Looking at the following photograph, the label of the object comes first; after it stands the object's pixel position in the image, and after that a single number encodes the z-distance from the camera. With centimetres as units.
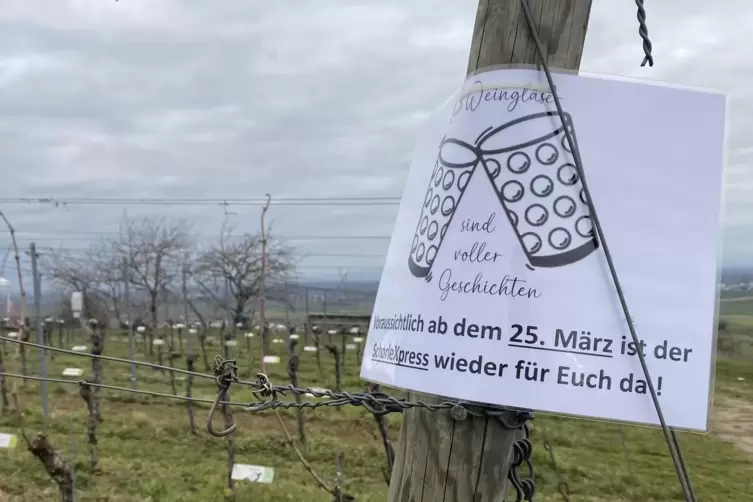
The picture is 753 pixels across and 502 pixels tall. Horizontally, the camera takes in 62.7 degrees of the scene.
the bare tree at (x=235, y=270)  1902
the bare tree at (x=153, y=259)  1727
